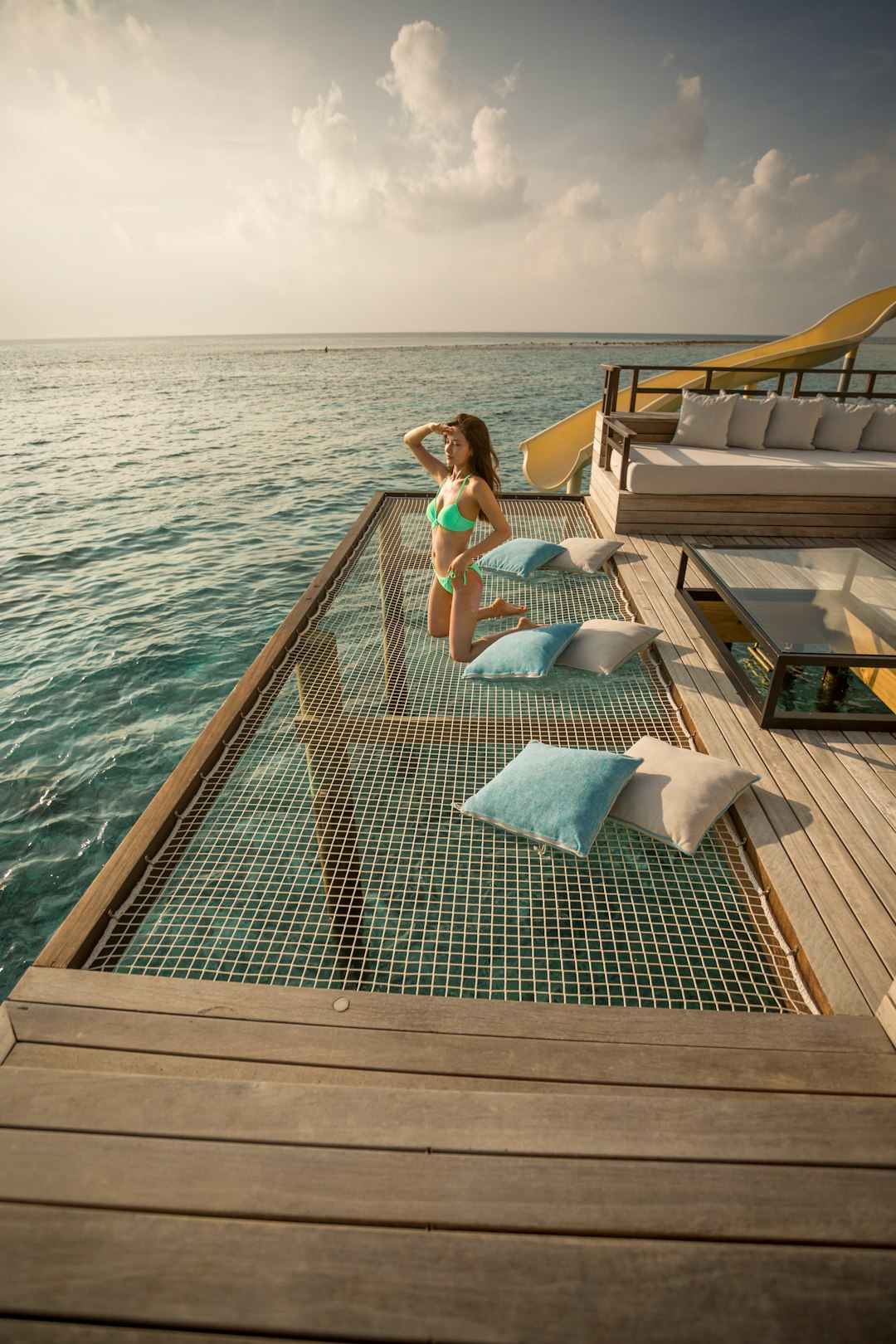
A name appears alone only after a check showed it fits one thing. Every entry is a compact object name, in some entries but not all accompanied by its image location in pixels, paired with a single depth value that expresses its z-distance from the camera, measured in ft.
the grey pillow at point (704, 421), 18.53
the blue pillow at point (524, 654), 10.36
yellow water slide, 28.68
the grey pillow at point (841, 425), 18.01
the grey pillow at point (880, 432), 18.08
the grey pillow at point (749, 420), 18.38
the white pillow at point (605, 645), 10.46
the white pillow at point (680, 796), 6.70
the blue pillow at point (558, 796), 6.71
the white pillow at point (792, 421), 18.24
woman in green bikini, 11.42
